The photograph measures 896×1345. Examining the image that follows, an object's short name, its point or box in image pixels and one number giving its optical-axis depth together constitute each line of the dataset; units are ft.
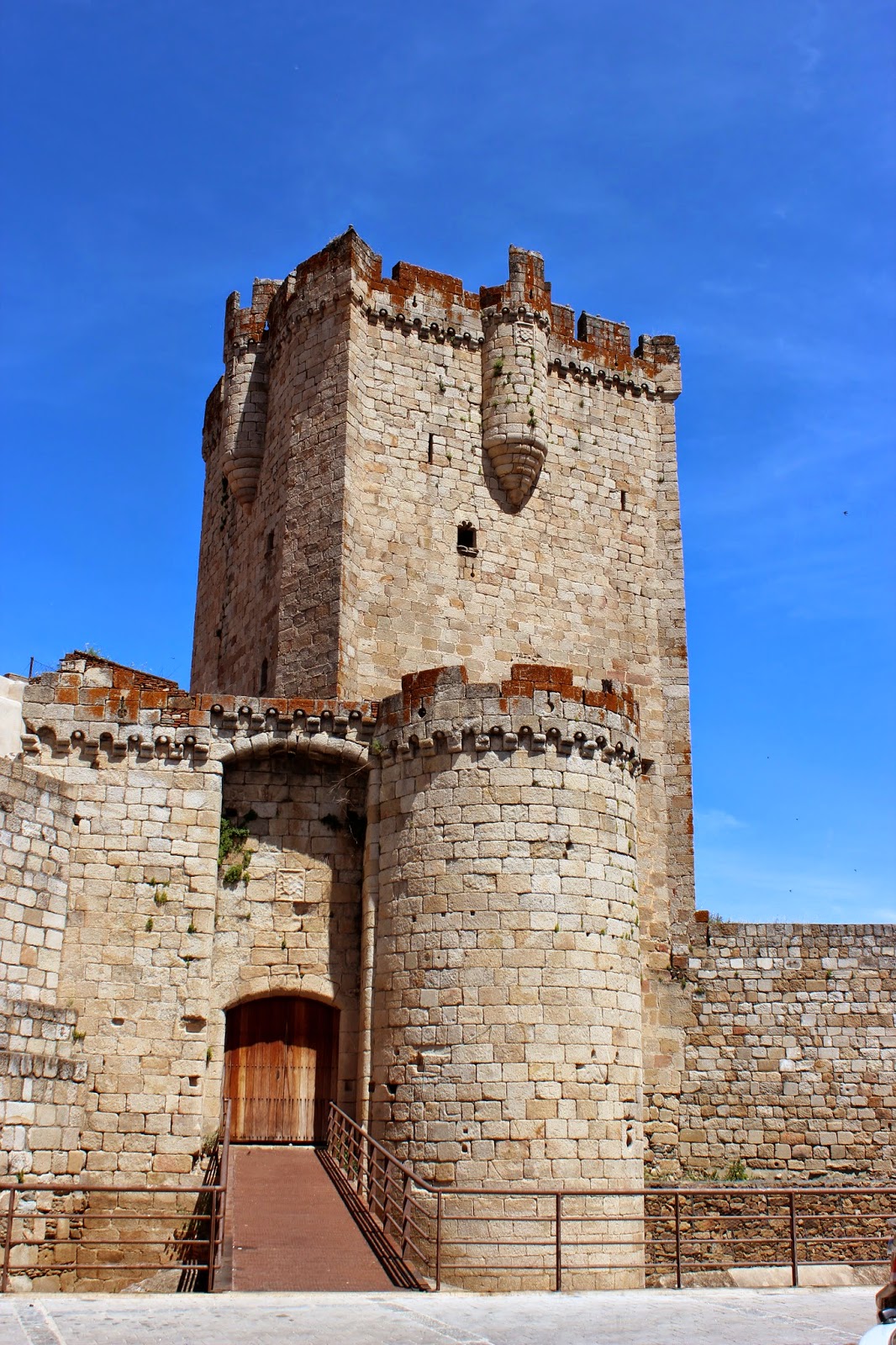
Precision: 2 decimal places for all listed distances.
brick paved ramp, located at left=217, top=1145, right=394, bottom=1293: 40.55
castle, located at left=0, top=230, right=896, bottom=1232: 51.49
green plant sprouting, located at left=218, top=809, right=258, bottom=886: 57.47
